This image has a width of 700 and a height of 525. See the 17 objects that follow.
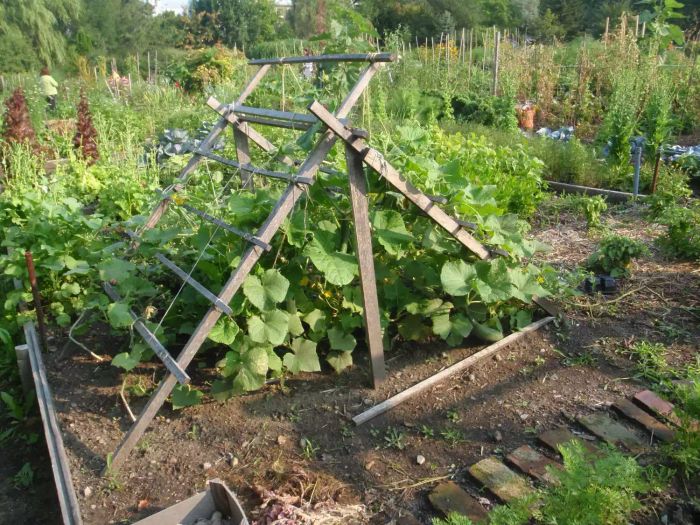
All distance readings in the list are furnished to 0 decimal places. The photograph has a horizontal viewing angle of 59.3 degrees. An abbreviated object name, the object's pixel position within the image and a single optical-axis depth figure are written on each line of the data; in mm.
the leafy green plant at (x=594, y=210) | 5164
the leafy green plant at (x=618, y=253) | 4121
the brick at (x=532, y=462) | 2539
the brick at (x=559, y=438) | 2711
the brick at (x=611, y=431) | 2727
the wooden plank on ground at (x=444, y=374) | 3029
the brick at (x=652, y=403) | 2910
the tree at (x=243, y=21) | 39469
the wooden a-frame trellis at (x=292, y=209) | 2775
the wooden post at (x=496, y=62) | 11007
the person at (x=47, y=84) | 12872
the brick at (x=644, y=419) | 2781
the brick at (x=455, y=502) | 2373
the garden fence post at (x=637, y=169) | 5879
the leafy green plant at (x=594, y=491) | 1962
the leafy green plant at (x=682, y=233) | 4309
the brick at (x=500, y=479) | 2459
